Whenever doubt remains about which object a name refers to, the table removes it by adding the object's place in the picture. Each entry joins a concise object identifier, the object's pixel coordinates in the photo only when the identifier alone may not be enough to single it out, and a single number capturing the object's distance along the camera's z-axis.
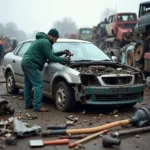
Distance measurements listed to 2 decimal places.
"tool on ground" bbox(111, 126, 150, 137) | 3.18
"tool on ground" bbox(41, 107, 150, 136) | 3.28
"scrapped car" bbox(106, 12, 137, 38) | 12.05
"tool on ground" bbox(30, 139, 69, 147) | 3.03
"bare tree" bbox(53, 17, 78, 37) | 80.49
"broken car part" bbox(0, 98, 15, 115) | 4.13
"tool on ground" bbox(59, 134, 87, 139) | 3.21
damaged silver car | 4.12
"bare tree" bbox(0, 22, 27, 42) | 60.26
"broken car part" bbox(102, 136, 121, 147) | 2.95
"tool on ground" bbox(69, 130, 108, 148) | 3.00
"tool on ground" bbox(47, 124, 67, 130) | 3.45
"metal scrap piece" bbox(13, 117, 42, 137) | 3.20
